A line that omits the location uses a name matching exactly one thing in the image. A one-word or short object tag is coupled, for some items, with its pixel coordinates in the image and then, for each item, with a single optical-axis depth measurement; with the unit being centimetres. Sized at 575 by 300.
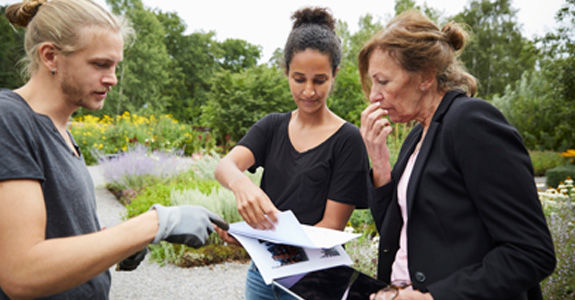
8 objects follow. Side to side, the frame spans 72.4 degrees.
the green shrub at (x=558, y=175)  941
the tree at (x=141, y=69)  2911
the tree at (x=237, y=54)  4050
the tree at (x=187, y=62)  3494
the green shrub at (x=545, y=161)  1353
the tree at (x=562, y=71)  920
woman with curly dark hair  180
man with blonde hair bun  104
